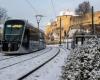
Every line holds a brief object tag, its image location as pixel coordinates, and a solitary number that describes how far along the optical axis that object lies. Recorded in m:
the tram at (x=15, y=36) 14.56
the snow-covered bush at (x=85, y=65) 2.94
